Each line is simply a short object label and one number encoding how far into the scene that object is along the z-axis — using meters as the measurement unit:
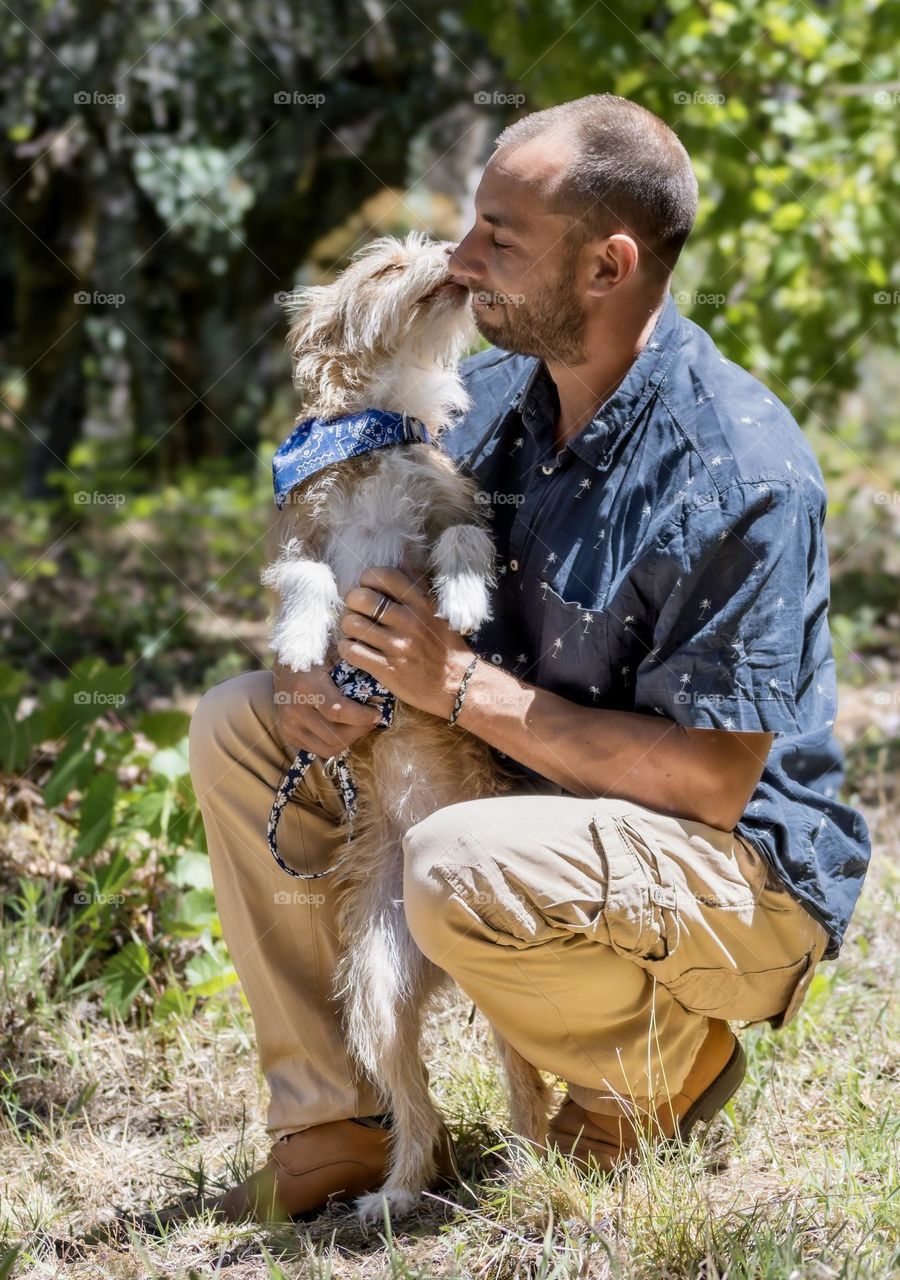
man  2.51
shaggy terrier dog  2.78
